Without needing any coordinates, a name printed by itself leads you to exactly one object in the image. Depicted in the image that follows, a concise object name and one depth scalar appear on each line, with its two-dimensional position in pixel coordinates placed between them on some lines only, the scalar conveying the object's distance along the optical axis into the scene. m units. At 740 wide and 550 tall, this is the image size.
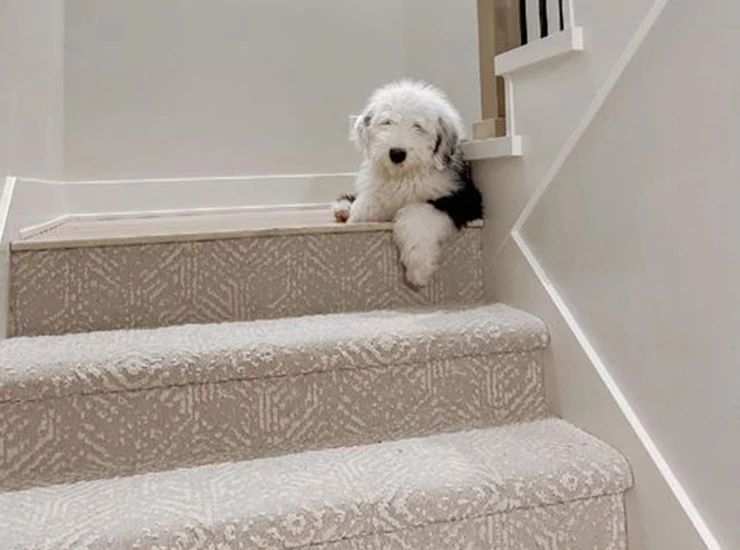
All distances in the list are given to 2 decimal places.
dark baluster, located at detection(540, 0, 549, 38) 1.78
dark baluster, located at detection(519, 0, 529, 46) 1.88
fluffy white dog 1.87
